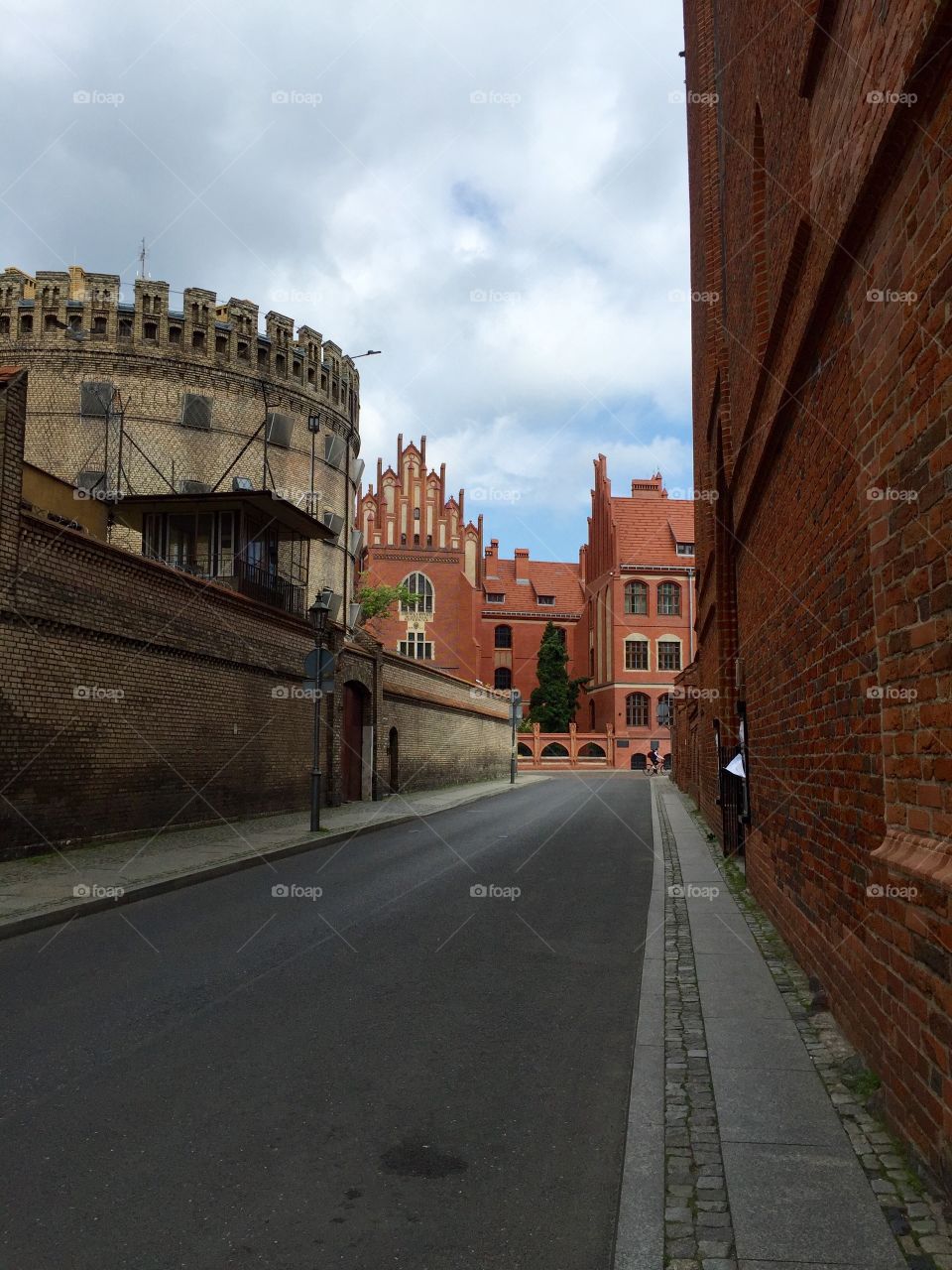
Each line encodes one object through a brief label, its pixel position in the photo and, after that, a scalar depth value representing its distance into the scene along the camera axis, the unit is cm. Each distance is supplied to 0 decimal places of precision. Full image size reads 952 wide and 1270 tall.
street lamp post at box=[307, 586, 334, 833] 1573
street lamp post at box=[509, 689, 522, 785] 3925
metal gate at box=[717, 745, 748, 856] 1193
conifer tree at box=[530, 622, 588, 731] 6981
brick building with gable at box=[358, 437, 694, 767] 6600
